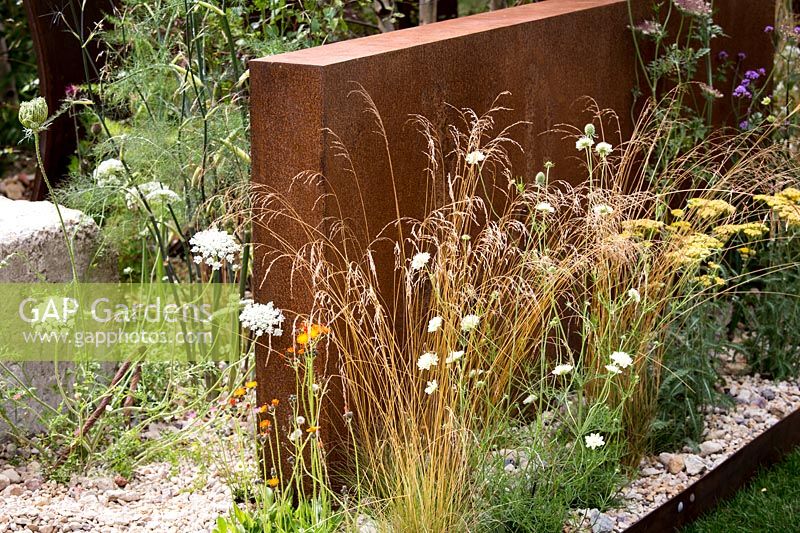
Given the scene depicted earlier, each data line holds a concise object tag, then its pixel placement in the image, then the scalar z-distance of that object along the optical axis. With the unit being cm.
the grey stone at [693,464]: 407
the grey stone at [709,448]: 422
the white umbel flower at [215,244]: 336
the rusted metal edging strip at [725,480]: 379
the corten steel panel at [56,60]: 568
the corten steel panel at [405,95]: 334
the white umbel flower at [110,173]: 399
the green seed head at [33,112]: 358
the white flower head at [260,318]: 326
